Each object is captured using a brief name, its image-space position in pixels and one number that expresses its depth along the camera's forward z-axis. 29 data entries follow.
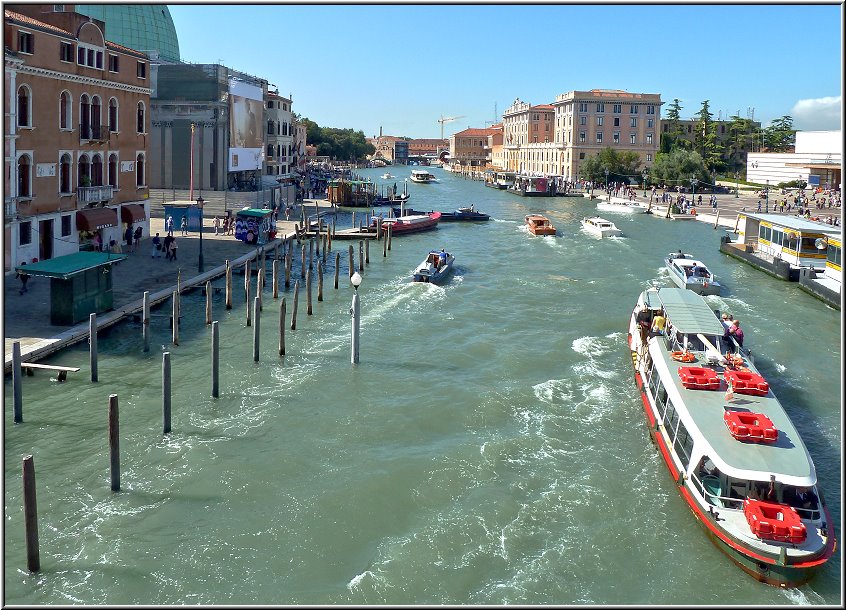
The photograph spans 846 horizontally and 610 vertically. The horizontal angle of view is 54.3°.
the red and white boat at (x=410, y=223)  57.44
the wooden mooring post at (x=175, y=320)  25.09
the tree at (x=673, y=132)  117.51
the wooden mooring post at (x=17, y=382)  18.69
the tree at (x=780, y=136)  115.31
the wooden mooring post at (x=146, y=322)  24.47
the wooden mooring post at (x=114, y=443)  15.28
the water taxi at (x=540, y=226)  58.28
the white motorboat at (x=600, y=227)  57.81
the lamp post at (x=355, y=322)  23.78
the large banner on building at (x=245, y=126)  62.31
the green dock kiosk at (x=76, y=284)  24.42
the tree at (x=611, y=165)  104.75
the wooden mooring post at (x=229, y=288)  30.65
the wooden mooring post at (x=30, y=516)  12.59
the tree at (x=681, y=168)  94.75
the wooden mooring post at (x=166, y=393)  18.16
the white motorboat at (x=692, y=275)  35.69
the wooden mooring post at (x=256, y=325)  24.11
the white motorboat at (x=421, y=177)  136.38
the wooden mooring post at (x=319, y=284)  32.91
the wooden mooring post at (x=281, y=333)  24.78
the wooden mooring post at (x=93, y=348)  21.45
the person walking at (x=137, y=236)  39.56
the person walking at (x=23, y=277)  27.94
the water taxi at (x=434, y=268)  36.50
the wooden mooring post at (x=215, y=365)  21.03
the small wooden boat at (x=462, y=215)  68.94
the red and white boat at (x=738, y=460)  13.45
